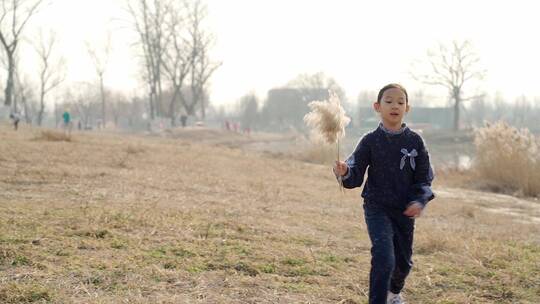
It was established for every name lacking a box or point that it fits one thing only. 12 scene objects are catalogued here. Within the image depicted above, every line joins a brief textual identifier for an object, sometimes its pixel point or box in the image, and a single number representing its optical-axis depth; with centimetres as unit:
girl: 359
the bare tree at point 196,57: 5031
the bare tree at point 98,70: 6769
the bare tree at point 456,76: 5850
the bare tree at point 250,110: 9901
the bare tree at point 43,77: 6212
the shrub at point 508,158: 1451
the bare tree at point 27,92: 6538
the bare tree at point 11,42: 3670
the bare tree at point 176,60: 4931
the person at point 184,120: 5292
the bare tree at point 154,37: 4797
